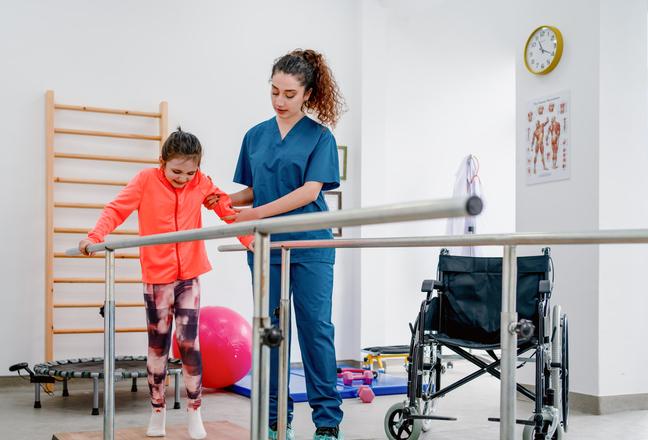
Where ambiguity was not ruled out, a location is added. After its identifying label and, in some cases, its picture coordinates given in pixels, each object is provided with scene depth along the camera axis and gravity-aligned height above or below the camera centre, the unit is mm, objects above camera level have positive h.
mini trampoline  4031 -795
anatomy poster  4414 +502
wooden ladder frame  4680 +185
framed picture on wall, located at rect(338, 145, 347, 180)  5793 +488
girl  2850 -140
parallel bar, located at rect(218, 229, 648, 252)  1688 -35
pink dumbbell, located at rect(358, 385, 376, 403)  4438 -963
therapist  2553 +98
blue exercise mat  4519 -983
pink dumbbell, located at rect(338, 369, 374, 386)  4777 -934
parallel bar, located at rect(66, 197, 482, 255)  973 +10
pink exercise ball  4555 -728
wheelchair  3148 -480
